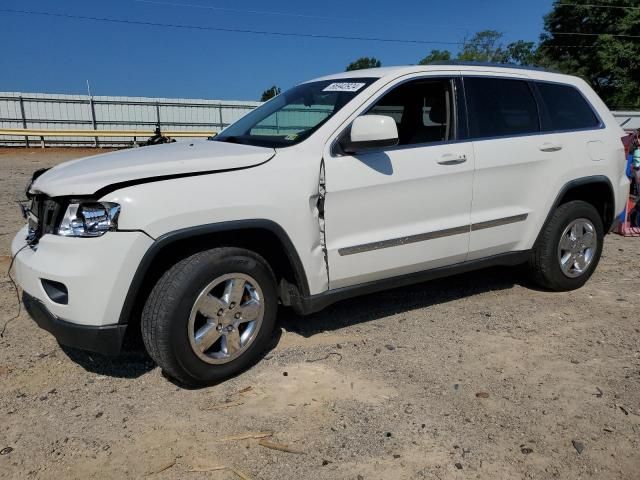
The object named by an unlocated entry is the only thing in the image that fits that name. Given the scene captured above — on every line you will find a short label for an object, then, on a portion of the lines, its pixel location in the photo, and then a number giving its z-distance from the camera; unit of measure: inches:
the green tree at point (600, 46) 1531.7
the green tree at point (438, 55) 2361.0
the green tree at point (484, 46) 2207.2
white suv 110.7
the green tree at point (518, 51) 2349.7
